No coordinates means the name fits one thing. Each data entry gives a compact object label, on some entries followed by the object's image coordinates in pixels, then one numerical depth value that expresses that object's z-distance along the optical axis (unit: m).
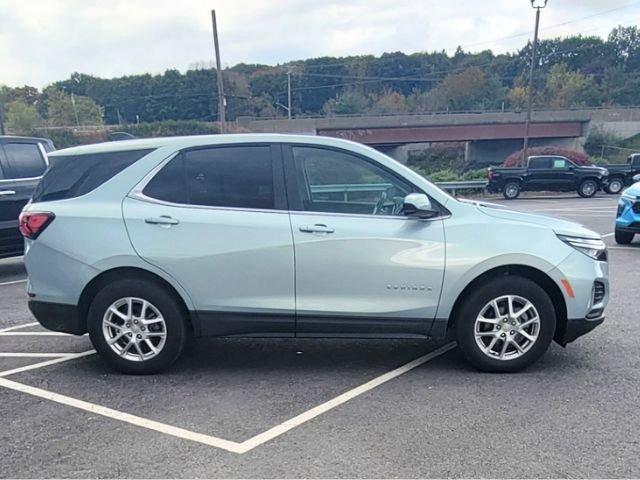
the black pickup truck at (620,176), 25.25
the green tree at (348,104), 102.88
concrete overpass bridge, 61.72
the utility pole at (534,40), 27.74
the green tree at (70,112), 63.25
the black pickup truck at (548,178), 24.19
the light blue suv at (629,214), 9.75
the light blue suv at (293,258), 4.21
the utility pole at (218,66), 27.66
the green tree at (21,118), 53.56
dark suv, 8.00
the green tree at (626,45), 117.56
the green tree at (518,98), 96.36
